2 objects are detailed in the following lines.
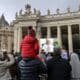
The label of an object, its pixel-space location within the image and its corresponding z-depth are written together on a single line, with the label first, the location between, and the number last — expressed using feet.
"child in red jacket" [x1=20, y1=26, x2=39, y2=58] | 7.57
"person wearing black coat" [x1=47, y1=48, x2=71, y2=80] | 8.34
